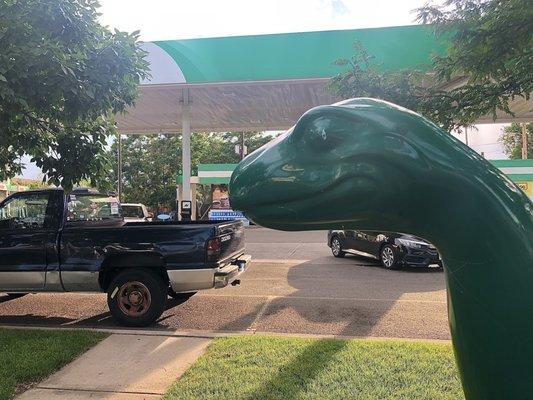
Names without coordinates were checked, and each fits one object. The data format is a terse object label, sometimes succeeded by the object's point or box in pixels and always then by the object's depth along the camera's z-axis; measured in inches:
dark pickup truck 249.0
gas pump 653.3
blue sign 993.8
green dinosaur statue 55.1
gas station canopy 530.3
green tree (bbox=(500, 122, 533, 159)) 1795.0
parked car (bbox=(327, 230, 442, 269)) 446.3
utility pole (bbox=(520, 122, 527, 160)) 1465.6
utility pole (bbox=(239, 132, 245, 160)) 1416.3
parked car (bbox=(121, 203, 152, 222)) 758.5
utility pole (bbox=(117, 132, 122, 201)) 1459.9
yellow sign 1066.1
